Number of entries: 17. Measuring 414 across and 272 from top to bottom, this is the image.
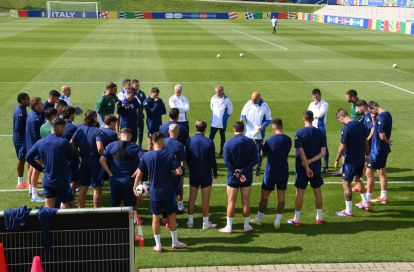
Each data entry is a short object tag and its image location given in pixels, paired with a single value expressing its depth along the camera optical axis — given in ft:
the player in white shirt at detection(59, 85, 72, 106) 44.46
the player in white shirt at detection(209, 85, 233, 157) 45.70
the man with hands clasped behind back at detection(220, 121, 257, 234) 30.66
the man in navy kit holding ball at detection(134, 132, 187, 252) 27.94
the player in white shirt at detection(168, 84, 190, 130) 45.49
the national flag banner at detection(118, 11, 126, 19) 258.37
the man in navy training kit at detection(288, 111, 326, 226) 32.12
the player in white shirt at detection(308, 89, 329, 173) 42.73
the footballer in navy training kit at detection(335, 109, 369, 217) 33.55
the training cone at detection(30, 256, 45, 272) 19.93
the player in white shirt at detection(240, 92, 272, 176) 42.14
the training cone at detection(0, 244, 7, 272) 19.86
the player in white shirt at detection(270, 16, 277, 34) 172.88
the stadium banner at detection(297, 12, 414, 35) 182.60
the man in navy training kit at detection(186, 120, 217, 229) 30.99
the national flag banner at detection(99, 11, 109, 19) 256.73
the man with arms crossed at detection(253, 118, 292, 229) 31.63
